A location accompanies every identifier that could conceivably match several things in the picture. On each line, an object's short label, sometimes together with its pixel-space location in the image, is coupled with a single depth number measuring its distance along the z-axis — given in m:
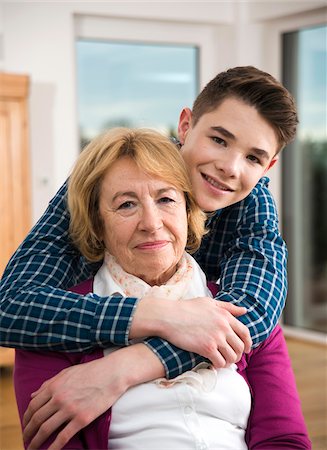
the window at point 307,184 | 5.11
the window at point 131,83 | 5.05
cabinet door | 4.10
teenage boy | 1.35
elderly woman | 1.35
